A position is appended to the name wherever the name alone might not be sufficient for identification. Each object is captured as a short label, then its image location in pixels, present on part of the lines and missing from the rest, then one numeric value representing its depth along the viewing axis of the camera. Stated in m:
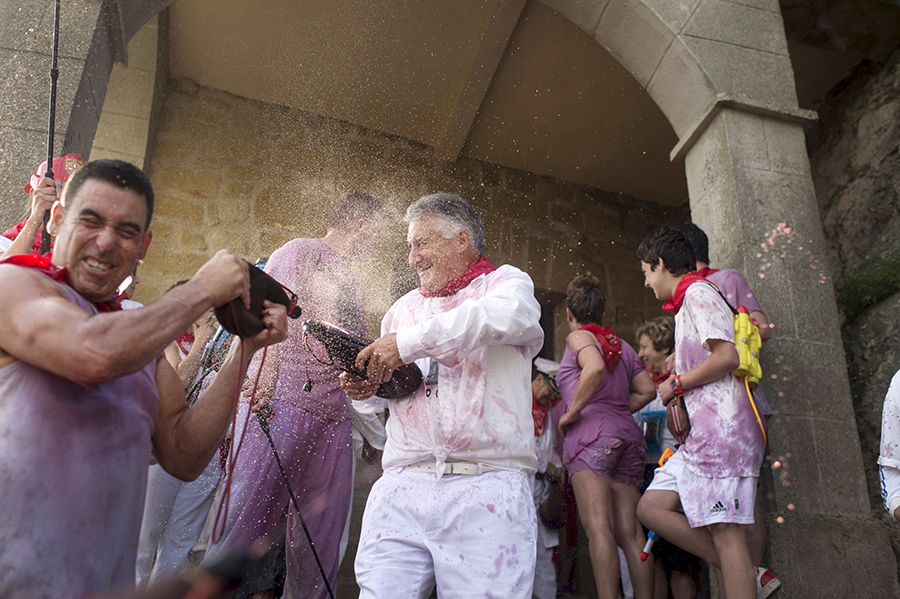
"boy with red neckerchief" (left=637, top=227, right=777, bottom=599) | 2.67
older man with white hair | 1.90
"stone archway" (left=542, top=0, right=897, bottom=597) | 3.18
